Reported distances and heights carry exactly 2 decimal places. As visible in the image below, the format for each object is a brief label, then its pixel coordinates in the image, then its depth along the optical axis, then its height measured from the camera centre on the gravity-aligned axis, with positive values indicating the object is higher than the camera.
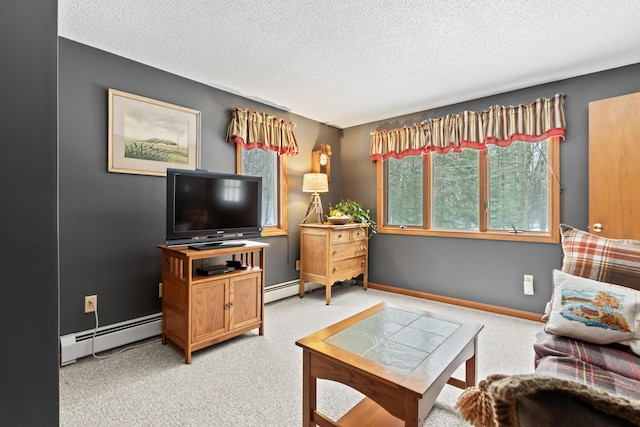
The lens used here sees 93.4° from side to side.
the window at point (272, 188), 3.61 +0.32
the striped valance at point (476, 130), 2.87 +0.91
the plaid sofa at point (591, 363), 1.16 -0.65
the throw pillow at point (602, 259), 1.58 -0.25
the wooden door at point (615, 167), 2.33 +0.37
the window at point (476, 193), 3.02 +0.23
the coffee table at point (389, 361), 1.16 -0.64
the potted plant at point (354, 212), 4.03 +0.02
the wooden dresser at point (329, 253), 3.58 -0.49
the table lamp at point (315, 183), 3.80 +0.39
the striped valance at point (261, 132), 3.17 +0.91
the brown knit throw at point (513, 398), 0.43 -0.29
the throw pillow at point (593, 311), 1.41 -0.48
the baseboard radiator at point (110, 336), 2.15 -0.96
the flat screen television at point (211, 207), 2.34 +0.05
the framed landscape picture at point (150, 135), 2.42 +0.68
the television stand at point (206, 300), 2.21 -0.69
